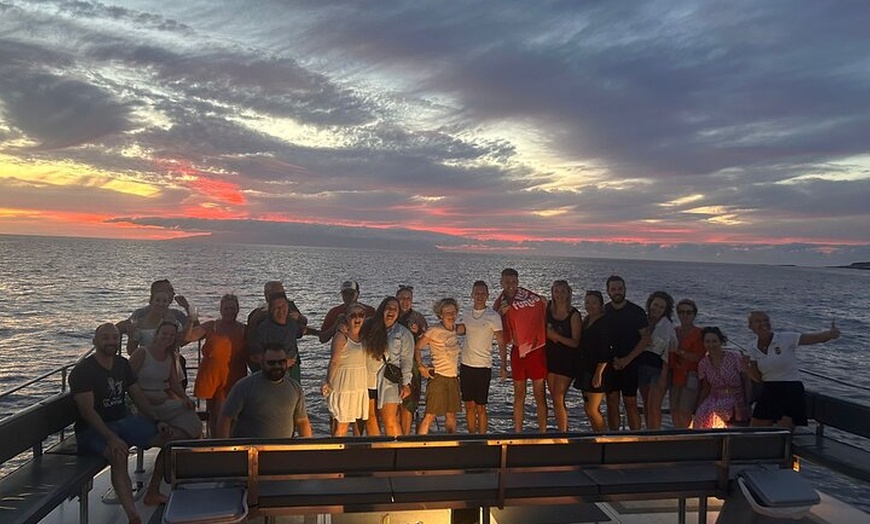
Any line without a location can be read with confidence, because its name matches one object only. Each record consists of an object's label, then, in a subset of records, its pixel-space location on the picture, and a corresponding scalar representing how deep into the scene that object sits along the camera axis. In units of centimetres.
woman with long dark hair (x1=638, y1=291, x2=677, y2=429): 719
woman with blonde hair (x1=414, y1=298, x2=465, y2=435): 687
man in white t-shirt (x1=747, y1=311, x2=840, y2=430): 633
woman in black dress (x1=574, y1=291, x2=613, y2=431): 697
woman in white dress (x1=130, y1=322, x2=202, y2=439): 584
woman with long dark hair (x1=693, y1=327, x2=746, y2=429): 648
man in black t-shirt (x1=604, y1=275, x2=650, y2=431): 698
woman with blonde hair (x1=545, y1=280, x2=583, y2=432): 702
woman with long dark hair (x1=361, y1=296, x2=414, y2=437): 641
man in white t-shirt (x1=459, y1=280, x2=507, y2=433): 704
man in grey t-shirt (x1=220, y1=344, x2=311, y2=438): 498
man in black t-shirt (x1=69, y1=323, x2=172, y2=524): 522
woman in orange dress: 645
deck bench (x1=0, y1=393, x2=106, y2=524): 452
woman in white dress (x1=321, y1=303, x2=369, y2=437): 623
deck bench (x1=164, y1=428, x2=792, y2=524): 377
